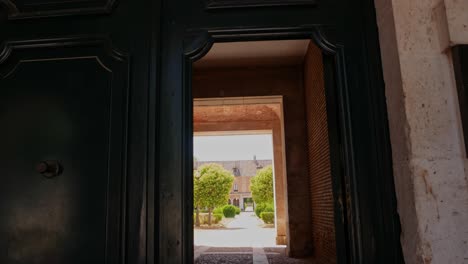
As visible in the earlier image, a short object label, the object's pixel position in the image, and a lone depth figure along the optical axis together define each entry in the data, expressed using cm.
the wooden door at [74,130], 187
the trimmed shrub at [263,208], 2381
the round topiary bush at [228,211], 2773
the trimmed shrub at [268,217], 2212
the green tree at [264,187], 2448
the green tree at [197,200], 2302
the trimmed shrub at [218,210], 2603
